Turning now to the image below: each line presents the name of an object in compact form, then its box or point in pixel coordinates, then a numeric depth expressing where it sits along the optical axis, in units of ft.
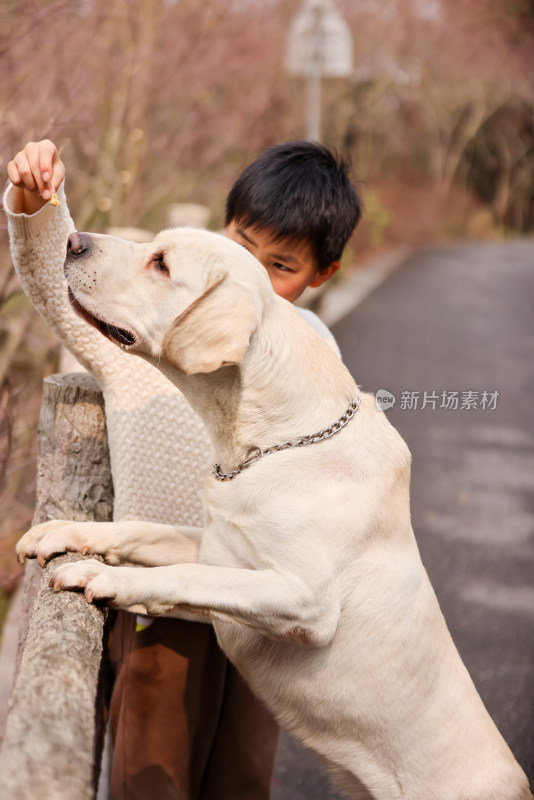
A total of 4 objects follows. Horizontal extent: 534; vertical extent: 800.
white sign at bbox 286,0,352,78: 36.27
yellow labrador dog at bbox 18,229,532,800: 6.04
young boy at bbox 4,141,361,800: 7.06
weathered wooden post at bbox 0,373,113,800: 4.01
